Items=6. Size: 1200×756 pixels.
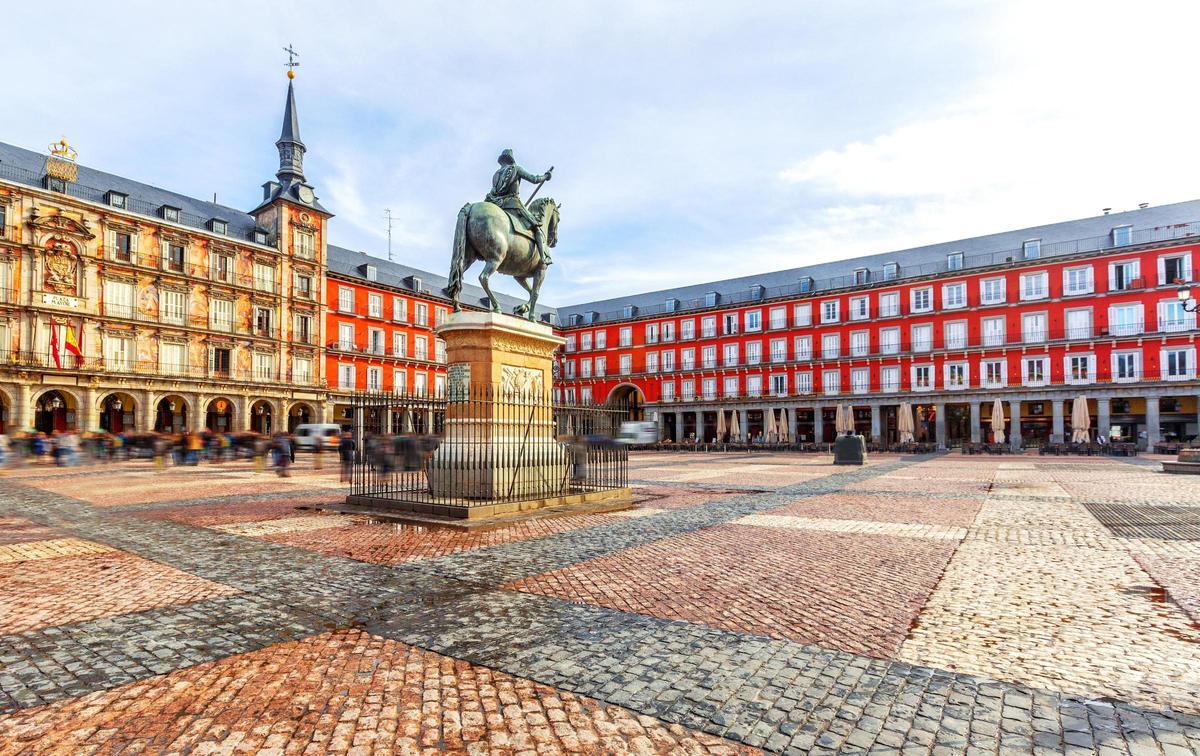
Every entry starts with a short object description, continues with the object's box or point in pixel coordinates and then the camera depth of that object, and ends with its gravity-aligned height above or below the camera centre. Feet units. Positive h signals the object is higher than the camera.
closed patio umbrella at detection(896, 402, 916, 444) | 117.29 -4.38
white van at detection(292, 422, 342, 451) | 101.64 -4.54
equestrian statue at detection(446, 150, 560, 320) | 33.65 +9.59
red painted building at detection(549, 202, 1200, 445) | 115.14 +13.46
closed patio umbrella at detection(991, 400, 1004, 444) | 108.68 -4.10
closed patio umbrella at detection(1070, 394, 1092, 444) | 100.99 -3.83
